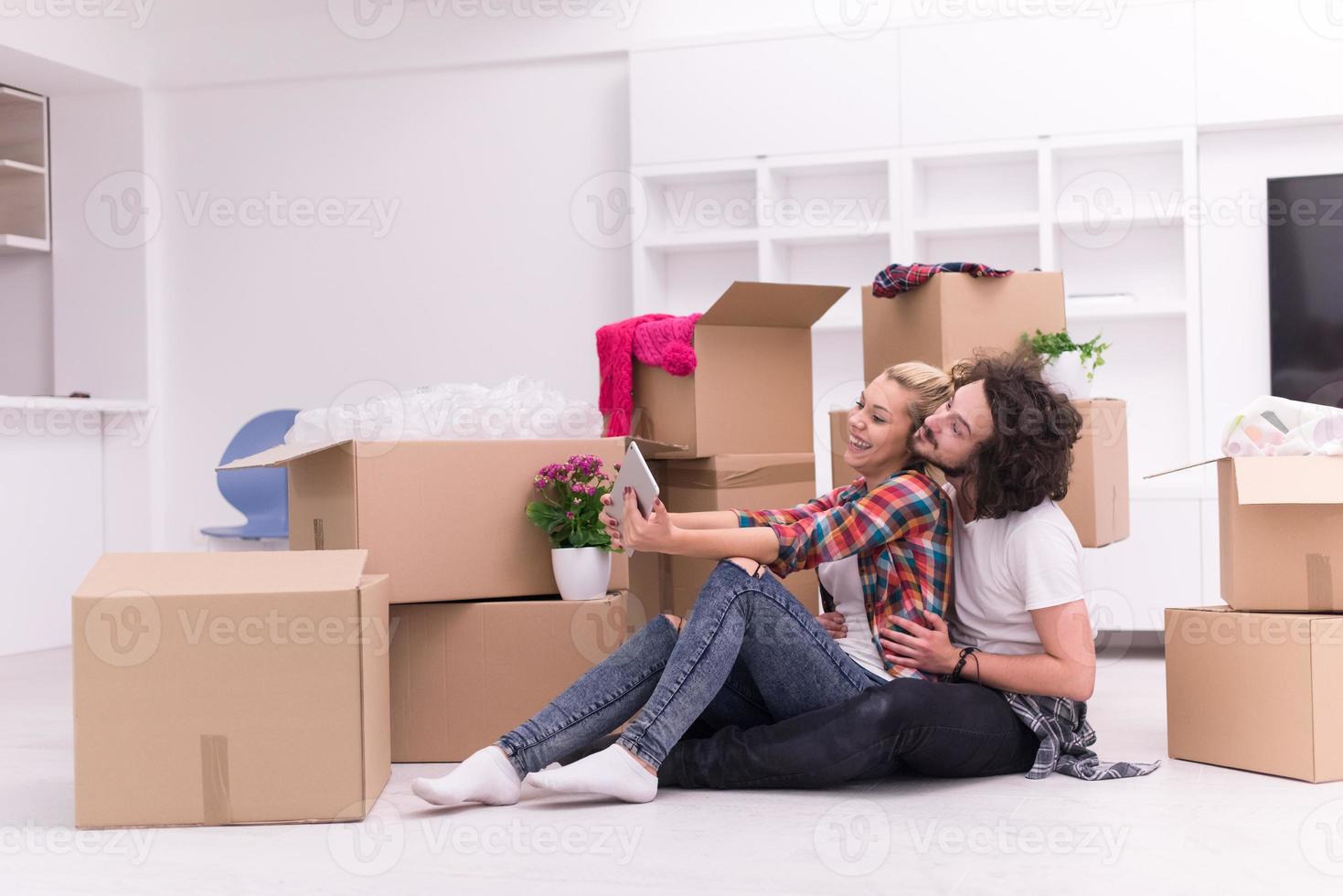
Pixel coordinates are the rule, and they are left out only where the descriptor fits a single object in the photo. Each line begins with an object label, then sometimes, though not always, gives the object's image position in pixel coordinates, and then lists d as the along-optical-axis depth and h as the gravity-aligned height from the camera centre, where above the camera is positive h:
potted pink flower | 2.40 -0.12
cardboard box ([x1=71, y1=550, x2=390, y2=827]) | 1.92 -0.36
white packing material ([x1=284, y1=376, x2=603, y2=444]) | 2.41 +0.08
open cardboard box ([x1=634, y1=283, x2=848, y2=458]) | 2.73 +0.15
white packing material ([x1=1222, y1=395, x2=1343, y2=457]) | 2.19 +0.02
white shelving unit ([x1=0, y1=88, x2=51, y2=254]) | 4.89 +1.10
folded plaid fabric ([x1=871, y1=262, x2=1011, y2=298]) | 2.75 +0.38
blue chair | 4.07 -0.09
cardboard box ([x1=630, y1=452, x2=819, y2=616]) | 2.76 -0.09
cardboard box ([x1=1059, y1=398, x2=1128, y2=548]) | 3.03 -0.06
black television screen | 3.81 +0.46
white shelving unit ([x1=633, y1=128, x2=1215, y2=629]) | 3.86 +0.68
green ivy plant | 2.82 +0.22
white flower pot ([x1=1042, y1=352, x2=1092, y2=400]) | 2.88 +0.16
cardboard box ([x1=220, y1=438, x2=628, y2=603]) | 2.33 -0.09
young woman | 1.97 -0.29
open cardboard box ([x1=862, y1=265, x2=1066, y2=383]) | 2.72 +0.29
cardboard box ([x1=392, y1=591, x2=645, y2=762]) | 2.40 -0.39
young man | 1.96 -0.32
